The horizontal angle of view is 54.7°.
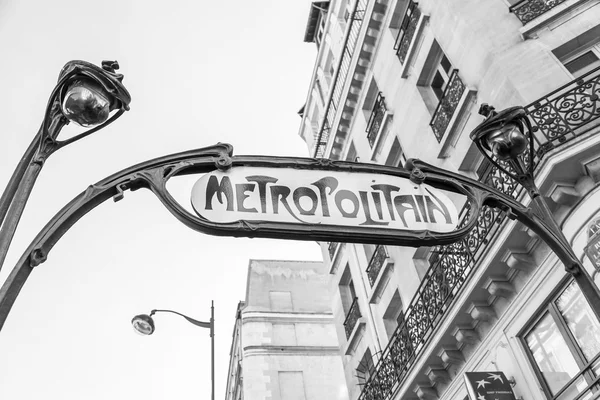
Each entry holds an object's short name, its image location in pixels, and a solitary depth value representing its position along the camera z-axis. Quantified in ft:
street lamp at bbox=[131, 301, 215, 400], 62.03
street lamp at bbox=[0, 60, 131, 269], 12.69
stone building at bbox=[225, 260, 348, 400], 111.55
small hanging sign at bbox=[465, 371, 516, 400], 38.29
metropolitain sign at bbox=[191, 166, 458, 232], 12.03
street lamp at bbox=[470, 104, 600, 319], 16.26
